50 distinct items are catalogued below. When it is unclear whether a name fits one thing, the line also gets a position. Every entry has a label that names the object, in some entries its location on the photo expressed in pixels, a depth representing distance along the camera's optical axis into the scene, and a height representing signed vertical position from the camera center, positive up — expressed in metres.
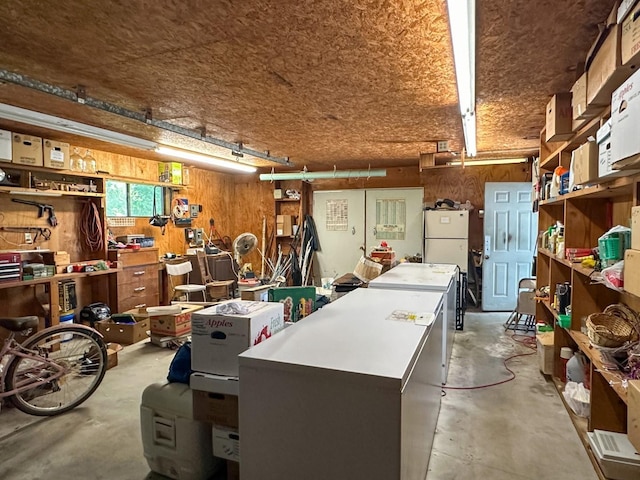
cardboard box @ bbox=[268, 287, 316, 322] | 2.80 -0.53
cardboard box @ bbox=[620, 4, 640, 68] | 1.51 +0.79
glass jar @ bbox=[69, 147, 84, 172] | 4.70 +0.84
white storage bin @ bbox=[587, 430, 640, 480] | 2.01 -1.23
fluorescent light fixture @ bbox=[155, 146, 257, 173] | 4.72 +1.02
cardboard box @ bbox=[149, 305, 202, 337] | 4.28 -1.10
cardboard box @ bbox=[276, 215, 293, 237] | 7.40 +0.06
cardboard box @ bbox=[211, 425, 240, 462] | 1.89 -1.08
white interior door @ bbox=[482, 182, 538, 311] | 5.91 -0.26
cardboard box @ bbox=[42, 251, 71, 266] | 4.31 -0.35
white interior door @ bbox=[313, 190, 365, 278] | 7.09 -0.01
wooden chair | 5.94 -0.89
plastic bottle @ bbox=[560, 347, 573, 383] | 3.07 -1.05
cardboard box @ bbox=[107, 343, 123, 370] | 3.64 -1.24
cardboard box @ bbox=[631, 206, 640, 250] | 1.68 +0.01
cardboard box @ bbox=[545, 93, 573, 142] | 2.81 +0.84
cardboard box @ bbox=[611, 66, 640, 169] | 1.47 +0.44
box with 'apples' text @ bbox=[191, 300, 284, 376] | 1.86 -0.54
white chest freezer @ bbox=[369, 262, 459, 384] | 2.96 -0.43
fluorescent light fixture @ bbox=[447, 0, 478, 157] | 1.65 +0.96
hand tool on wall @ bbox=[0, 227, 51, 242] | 4.24 -0.04
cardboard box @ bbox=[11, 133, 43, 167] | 3.85 +0.81
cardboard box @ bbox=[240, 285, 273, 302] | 4.05 -0.70
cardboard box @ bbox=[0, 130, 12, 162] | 3.71 +0.80
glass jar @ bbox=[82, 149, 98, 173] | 4.88 +0.84
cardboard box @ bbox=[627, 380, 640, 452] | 1.65 -0.81
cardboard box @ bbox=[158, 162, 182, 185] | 6.04 +0.89
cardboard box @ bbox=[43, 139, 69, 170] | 4.13 +0.82
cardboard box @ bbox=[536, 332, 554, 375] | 3.36 -1.12
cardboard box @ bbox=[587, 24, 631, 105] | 1.68 +0.77
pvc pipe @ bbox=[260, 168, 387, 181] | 6.45 +0.96
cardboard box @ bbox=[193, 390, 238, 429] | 1.85 -0.90
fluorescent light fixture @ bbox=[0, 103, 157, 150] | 2.71 +0.83
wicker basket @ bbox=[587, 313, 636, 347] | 2.15 -0.60
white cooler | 2.03 -1.14
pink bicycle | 2.68 -1.08
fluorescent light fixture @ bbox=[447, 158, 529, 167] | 5.90 +1.06
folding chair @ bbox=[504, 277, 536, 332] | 4.80 -1.02
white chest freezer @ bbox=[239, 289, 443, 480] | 1.28 -0.64
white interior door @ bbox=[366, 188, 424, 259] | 6.73 +0.18
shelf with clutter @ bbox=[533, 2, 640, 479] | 1.66 +0.02
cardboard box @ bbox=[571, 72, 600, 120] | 2.26 +0.79
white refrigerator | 5.96 -0.13
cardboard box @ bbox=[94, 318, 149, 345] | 4.33 -1.20
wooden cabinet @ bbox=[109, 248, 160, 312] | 5.00 -0.72
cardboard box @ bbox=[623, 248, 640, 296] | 1.65 -0.19
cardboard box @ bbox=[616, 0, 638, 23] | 1.52 +0.92
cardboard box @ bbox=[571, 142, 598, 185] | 2.12 +0.38
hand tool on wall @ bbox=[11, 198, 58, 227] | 4.40 +0.21
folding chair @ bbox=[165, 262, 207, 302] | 5.53 -0.72
